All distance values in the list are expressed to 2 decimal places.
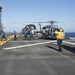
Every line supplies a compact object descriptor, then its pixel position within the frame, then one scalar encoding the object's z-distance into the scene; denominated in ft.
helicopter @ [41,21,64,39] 51.98
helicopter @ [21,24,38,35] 89.71
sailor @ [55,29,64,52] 27.18
